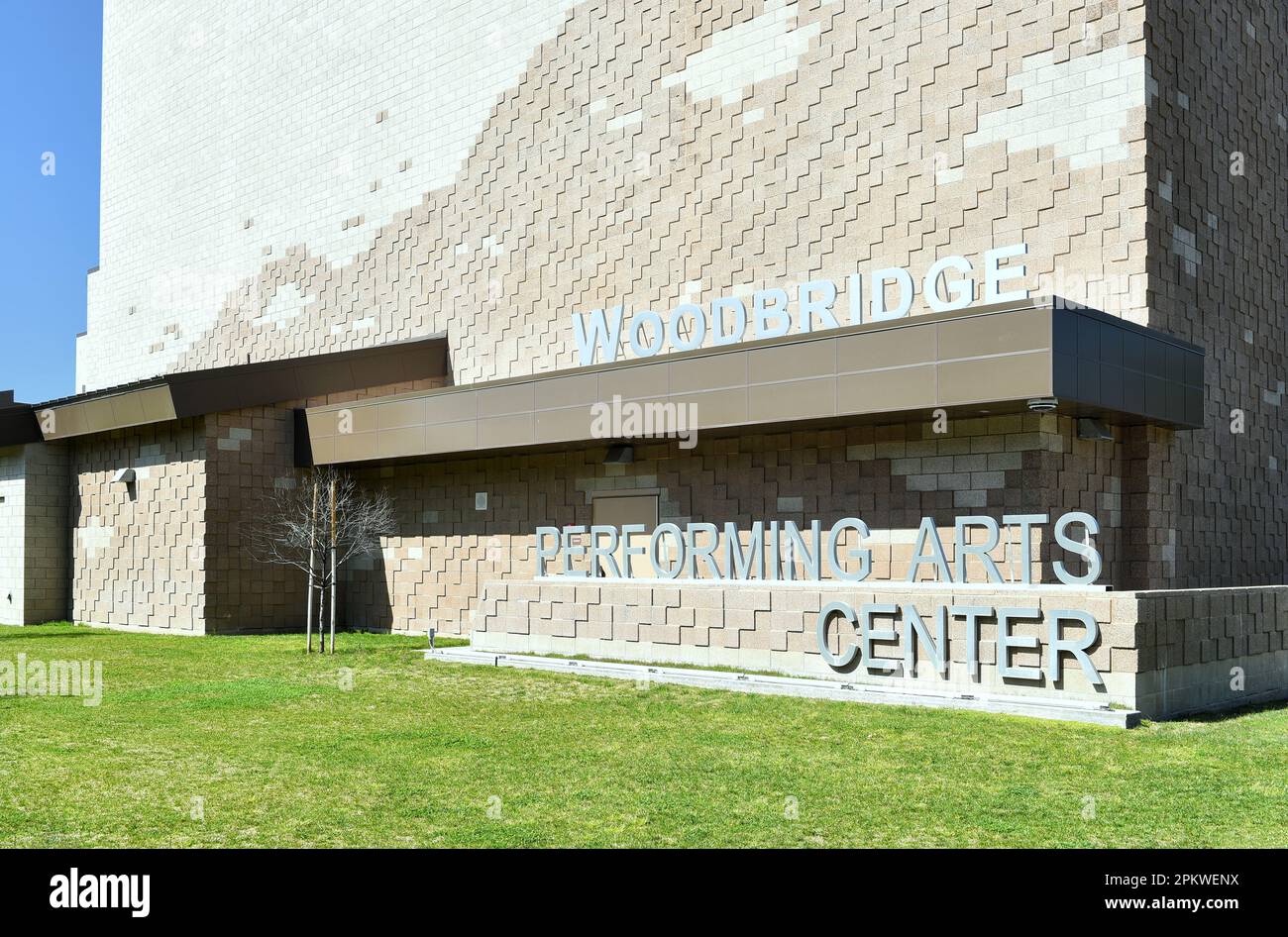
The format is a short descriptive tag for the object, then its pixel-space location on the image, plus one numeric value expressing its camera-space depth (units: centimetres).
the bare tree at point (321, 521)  2664
